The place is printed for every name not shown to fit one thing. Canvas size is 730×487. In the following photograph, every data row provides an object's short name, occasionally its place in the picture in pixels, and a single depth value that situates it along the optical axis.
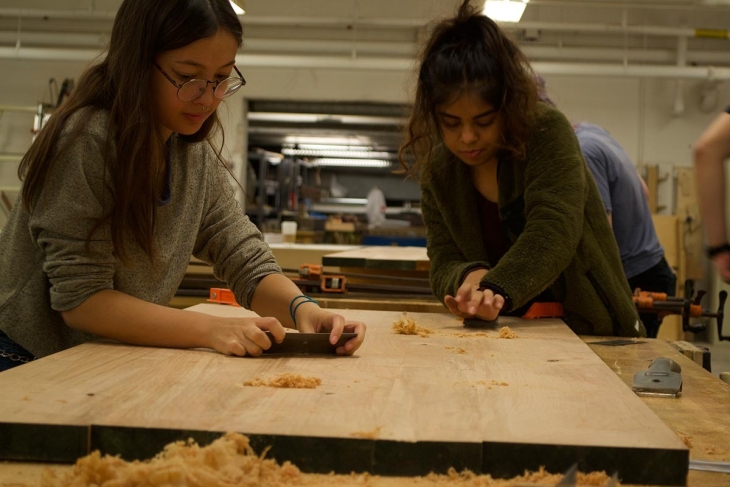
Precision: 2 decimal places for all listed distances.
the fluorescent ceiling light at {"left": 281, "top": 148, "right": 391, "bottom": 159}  13.12
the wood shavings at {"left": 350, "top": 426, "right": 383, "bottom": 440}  0.87
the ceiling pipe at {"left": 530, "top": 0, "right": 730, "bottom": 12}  7.36
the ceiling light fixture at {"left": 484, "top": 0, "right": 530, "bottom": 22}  5.63
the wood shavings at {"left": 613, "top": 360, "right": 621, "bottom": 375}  1.63
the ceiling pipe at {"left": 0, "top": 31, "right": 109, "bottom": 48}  8.50
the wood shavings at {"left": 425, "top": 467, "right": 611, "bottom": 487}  0.84
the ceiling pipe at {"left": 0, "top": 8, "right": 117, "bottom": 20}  8.04
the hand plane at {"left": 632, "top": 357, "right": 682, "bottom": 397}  1.41
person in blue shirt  2.83
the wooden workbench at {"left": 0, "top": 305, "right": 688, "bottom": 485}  0.87
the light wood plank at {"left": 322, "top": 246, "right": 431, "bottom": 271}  3.46
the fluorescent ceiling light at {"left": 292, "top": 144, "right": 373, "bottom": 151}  12.45
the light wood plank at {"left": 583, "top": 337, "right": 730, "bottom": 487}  1.05
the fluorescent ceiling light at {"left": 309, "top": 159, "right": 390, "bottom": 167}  14.12
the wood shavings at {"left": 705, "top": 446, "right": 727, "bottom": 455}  1.06
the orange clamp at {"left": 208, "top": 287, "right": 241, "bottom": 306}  2.23
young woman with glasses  1.40
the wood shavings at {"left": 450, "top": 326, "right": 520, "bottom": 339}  1.76
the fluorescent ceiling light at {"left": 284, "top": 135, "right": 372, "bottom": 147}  11.49
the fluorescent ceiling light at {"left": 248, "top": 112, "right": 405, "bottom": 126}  9.45
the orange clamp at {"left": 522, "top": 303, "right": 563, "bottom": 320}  2.15
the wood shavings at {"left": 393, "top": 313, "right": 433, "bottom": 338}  1.75
